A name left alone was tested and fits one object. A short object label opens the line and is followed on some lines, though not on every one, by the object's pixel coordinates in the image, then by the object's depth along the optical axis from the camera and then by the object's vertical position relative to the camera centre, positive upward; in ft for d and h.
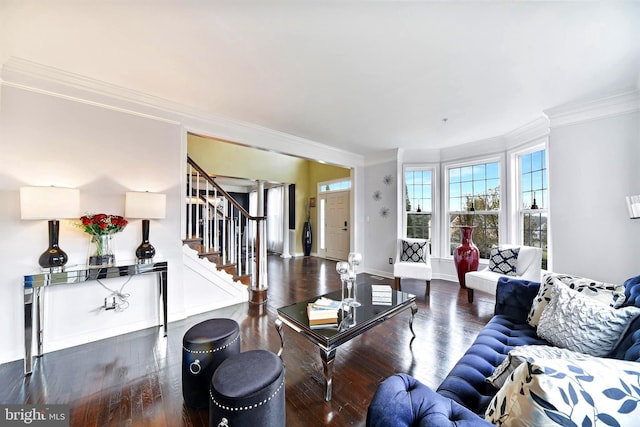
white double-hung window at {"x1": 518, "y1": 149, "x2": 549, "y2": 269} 11.34 +0.75
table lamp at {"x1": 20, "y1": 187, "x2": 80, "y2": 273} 6.39 +0.18
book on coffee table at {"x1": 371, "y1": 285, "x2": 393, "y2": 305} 7.34 -2.54
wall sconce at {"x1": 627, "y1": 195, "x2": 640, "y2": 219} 7.20 +0.26
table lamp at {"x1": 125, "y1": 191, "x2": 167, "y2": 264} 7.93 +0.18
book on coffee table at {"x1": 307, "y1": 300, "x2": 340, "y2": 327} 5.92 -2.50
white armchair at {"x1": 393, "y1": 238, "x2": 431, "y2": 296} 12.36 -2.60
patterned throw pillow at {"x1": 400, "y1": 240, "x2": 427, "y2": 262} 13.50 -2.06
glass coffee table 5.26 -2.68
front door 21.44 -0.76
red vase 12.48 -2.08
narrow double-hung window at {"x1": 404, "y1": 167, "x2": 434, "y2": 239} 15.77 +0.92
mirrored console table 6.16 -1.82
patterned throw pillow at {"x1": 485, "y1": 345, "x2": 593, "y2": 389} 3.28 -2.29
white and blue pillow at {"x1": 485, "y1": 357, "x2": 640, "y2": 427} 1.96 -1.53
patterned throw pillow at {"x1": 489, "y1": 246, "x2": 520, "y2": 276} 10.80 -2.10
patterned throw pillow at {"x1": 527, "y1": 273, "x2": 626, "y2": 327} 4.91 -1.65
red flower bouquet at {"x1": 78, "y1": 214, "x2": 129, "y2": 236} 7.29 -0.25
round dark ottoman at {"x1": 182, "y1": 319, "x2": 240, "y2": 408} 5.06 -3.07
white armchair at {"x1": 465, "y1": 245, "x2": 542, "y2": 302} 10.14 -2.47
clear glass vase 7.57 -1.17
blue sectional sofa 2.41 -2.14
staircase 10.72 -1.29
